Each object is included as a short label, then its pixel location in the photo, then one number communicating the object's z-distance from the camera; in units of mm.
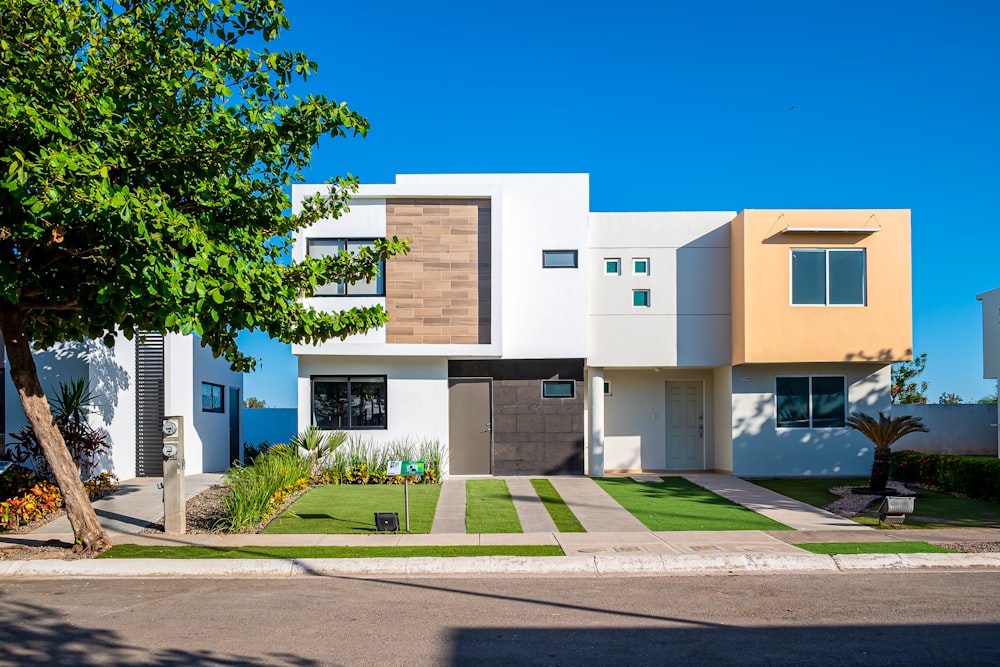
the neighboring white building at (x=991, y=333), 18750
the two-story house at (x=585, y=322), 17672
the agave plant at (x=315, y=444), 17234
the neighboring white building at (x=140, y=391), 16906
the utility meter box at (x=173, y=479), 11469
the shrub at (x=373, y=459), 17188
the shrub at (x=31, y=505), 12141
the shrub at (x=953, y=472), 14438
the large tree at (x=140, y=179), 8281
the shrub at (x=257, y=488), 11836
